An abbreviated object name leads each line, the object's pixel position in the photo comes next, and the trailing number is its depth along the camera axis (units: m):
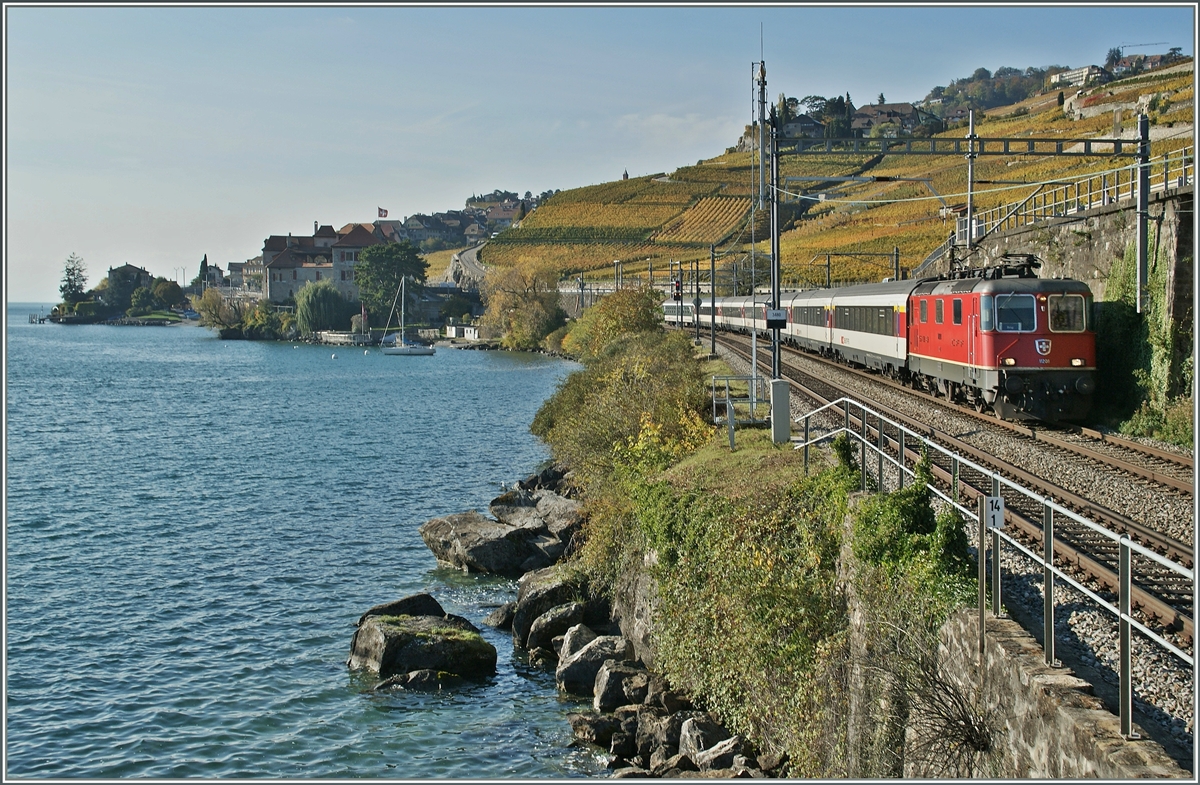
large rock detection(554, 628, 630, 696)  19.16
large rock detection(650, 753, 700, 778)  14.59
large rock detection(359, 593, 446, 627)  21.86
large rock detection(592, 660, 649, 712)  17.66
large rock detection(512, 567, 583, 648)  22.23
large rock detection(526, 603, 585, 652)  21.39
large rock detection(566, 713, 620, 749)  16.67
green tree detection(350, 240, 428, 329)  145.50
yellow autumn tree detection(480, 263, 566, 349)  112.31
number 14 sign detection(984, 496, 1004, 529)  9.52
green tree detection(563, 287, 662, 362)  58.78
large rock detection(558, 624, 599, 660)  20.00
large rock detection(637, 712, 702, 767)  15.45
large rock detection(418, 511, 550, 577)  27.06
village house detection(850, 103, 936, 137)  182.14
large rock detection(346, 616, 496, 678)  19.91
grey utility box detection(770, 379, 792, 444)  21.12
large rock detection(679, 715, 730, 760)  14.88
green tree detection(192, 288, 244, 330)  164.50
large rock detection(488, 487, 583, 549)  28.20
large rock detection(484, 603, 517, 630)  22.89
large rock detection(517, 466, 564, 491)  35.16
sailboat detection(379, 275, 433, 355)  120.38
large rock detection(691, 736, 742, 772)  14.26
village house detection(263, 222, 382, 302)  170.38
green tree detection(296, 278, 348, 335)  148.12
